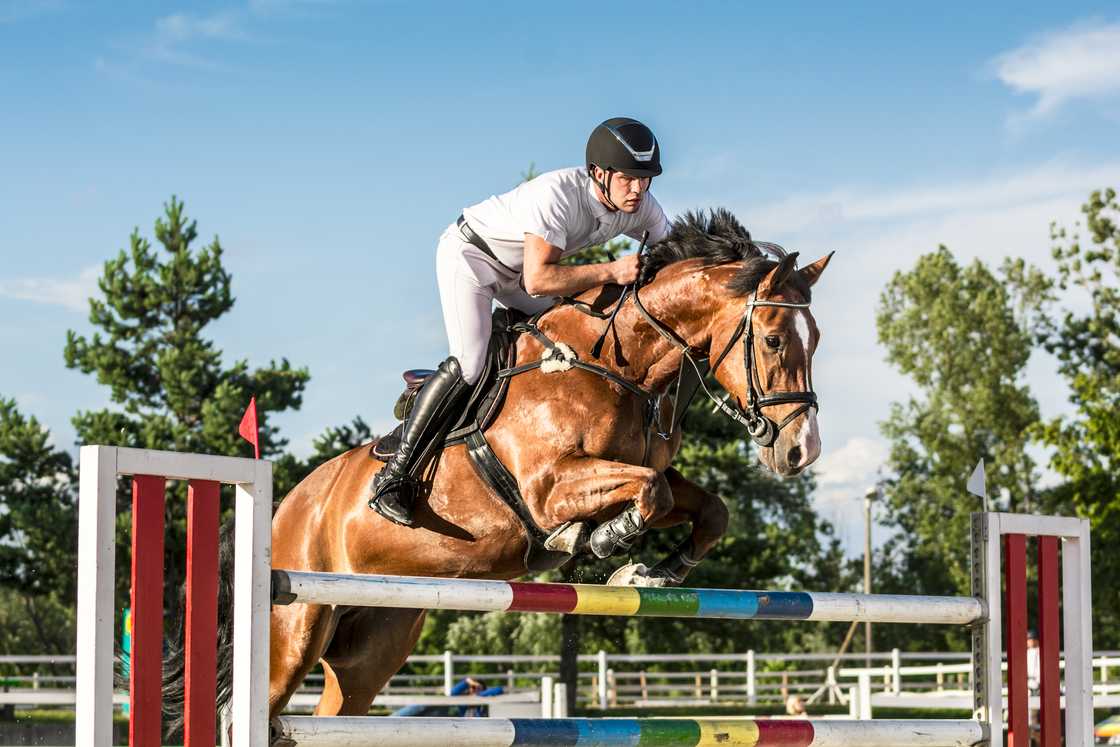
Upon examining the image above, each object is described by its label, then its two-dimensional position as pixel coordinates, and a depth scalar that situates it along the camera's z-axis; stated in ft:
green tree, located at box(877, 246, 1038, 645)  142.31
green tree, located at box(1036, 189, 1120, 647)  97.76
